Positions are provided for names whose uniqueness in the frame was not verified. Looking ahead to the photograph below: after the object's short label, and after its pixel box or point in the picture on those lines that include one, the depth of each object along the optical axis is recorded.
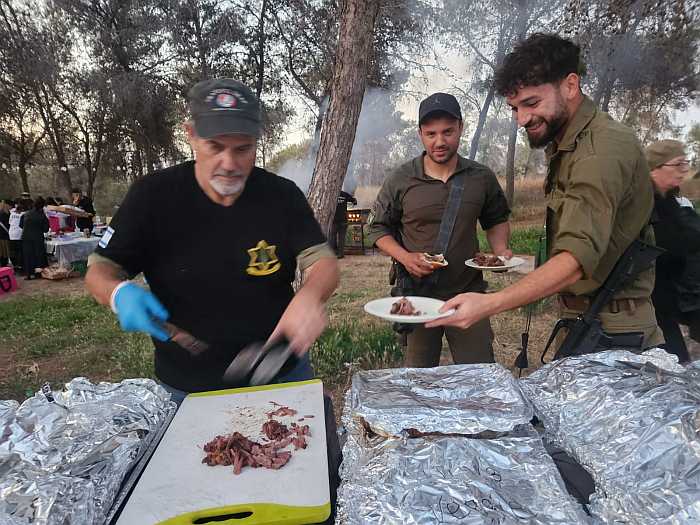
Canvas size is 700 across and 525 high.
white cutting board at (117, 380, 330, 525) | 1.04
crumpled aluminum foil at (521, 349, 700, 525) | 1.02
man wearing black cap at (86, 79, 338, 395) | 1.78
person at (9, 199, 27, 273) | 10.20
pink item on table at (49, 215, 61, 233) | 11.36
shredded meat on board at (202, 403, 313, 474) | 1.20
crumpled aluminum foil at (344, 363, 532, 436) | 1.29
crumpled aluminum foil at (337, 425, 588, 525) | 1.00
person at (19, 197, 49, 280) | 9.58
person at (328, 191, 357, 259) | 10.77
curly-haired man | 1.67
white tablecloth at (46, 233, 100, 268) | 9.87
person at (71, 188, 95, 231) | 12.34
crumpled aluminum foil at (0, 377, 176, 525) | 1.01
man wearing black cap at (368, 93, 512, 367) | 2.75
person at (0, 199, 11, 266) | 10.45
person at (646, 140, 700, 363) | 2.83
